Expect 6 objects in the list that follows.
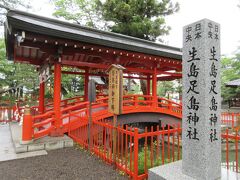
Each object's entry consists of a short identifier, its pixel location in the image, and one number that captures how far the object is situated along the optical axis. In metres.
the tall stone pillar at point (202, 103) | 3.27
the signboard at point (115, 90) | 4.68
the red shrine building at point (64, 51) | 6.20
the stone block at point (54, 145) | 6.34
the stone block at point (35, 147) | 6.11
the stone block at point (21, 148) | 5.96
